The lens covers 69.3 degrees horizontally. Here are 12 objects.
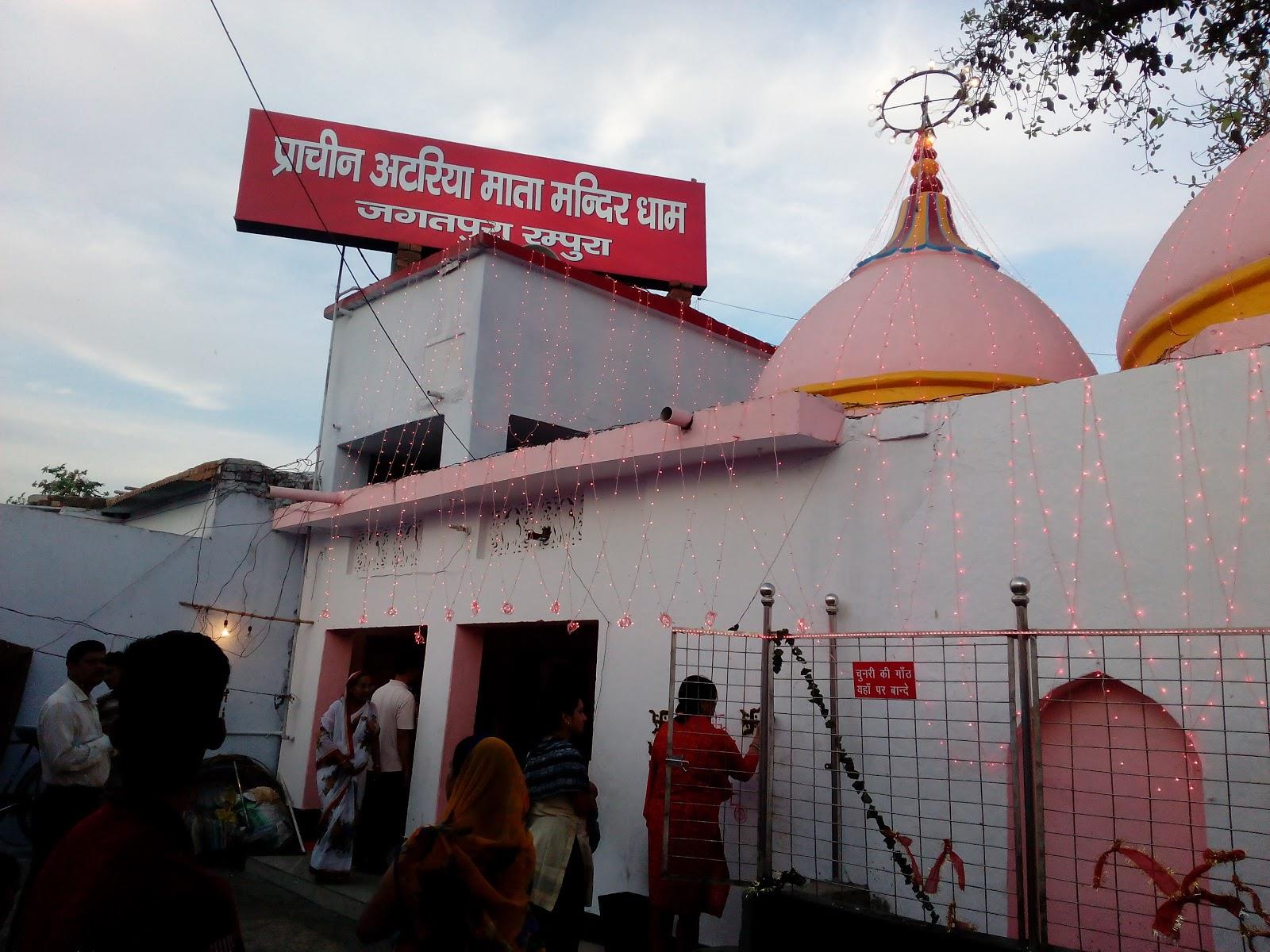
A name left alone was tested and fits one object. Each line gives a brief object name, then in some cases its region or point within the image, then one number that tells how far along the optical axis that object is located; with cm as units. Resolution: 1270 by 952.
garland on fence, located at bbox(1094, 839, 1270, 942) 347
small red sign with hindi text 422
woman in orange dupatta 275
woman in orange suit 516
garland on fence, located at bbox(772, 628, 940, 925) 430
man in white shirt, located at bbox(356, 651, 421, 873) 803
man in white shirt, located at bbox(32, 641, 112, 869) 443
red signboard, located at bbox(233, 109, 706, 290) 1224
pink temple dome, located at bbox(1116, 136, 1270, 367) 529
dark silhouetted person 163
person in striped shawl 419
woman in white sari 744
